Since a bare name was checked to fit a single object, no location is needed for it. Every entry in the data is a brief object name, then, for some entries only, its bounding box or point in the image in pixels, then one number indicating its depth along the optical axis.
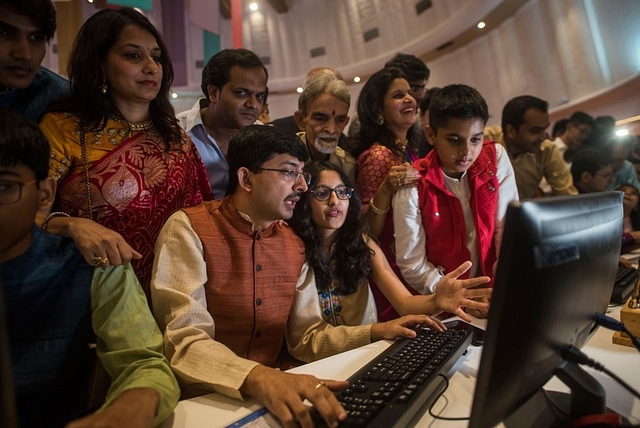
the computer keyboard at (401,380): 0.74
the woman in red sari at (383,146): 1.85
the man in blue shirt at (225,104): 1.90
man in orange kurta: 1.03
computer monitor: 0.52
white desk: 0.82
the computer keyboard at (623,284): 1.49
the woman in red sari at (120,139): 1.29
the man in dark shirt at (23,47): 1.22
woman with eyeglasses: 1.38
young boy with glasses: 0.85
